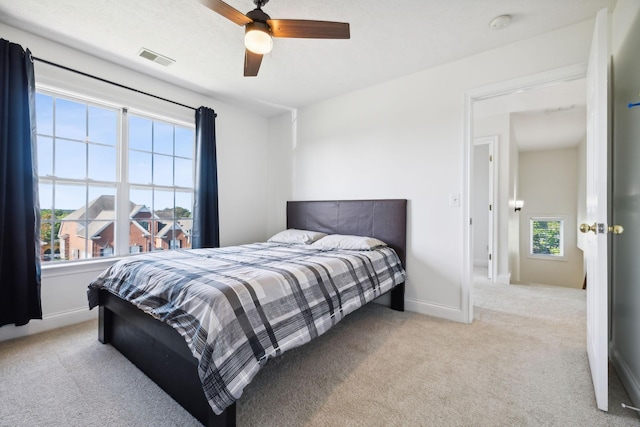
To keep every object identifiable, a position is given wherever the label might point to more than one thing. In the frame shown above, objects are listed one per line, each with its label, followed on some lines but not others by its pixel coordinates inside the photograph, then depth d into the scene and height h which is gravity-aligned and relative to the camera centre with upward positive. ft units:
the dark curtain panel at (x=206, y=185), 10.91 +1.08
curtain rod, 7.83 +4.21
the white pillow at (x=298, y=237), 10.60 -0.94
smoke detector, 6.81 +4.75
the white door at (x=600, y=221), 4.65 -0.13
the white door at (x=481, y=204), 18.80 +0.63
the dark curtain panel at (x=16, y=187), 6.96 +0.63
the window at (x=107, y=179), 8.32 +1.14
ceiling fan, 5.62 +3.83
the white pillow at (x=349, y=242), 9.08 -1.01
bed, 4.48 -2.29
